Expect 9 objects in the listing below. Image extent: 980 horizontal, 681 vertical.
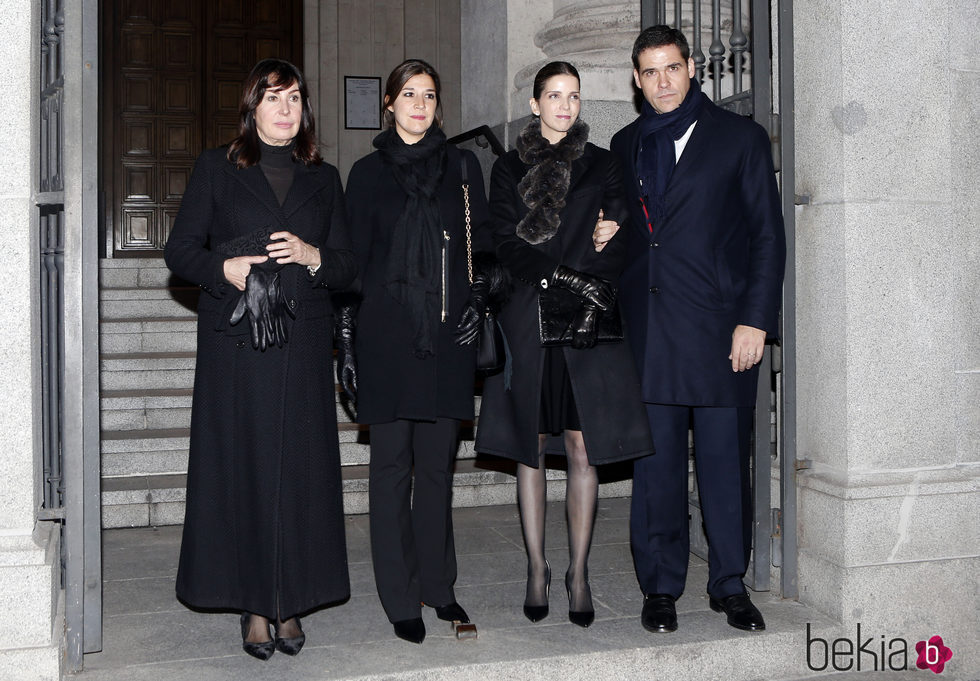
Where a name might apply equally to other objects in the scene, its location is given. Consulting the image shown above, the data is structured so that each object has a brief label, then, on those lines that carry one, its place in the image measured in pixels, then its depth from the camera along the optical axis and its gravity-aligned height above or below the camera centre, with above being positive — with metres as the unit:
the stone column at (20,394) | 3.46 -0.21
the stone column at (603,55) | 7.13 +1.93
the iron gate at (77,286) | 3.59 +0.16
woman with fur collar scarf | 3.92 -0.04
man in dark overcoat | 4.03 +0.11
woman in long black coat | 3.63 -0.13
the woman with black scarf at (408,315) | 3.86 +0.06
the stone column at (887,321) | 4.15 +0.03
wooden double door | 10.31 +2.46
